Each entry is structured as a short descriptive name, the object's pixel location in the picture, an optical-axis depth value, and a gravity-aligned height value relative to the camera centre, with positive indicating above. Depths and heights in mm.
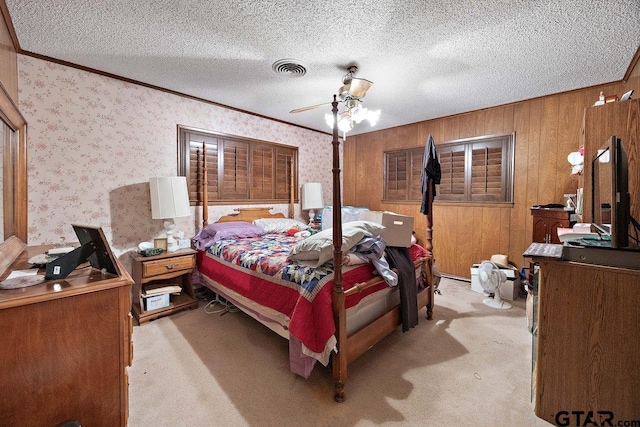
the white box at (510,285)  3322 -1028
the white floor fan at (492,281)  3160 -935
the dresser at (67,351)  958 -573
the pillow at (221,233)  3213 -365
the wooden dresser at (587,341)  1271 -693
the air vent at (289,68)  2580 +1346
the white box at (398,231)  2410 -253
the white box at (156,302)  2791 -1033
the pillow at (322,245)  1961 -317
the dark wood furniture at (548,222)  2906 -224
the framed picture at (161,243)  3027 -448
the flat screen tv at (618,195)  1234 +31
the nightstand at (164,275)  2751 -762
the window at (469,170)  3783 +495
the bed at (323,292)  1735 -696
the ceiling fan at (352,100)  2690 +1054
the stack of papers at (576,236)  1635 -217
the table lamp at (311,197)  4676 +104
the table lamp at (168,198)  2887 +60
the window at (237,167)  3553 +535
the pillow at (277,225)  3865 -318
